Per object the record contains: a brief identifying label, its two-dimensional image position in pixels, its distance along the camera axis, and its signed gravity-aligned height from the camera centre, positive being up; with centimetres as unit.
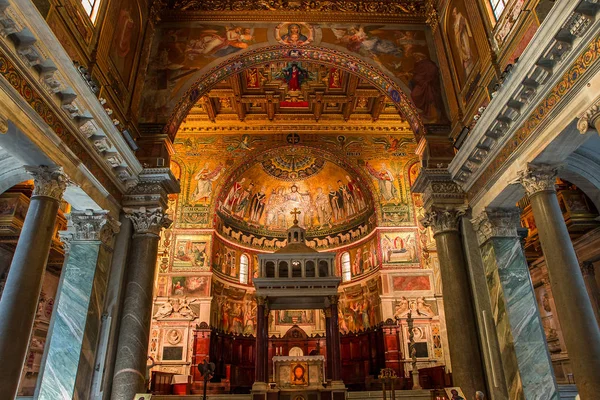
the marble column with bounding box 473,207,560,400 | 884 +146
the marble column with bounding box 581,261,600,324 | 1230 +257
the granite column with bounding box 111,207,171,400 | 951 +182
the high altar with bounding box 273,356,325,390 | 1373 +39
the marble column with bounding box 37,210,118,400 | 875 +173
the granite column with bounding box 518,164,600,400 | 660 +150
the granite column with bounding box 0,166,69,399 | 655 +178
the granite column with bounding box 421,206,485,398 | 972 +176
